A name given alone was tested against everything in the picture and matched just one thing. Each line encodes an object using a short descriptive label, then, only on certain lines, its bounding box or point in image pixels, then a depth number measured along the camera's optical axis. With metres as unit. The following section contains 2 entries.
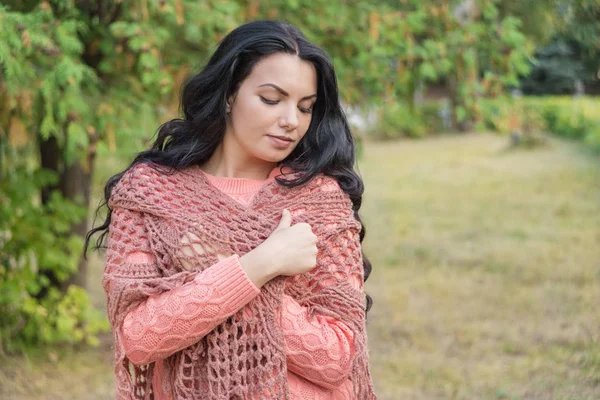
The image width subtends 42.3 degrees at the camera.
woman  1.81
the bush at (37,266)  4.59
